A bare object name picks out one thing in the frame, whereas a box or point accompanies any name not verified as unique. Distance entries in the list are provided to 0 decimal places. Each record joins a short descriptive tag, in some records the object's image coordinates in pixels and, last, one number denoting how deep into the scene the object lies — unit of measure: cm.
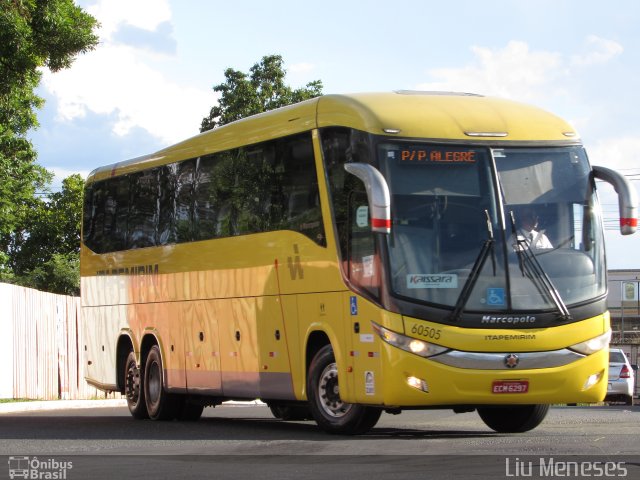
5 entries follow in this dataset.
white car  3506
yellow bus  1447
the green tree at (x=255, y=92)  5478
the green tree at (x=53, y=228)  7006
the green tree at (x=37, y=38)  2531
